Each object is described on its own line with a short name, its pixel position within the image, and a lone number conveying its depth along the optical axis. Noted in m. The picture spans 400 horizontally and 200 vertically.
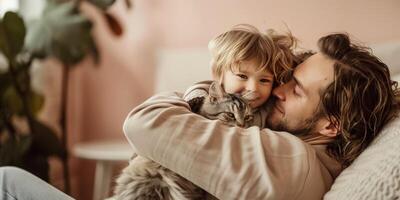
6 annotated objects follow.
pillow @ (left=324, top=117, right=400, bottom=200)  0.64
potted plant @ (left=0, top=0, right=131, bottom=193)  1.65
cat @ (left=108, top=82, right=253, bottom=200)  0.74
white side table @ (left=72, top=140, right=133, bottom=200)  1.29
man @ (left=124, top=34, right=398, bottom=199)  0.70
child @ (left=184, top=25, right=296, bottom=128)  0.78
